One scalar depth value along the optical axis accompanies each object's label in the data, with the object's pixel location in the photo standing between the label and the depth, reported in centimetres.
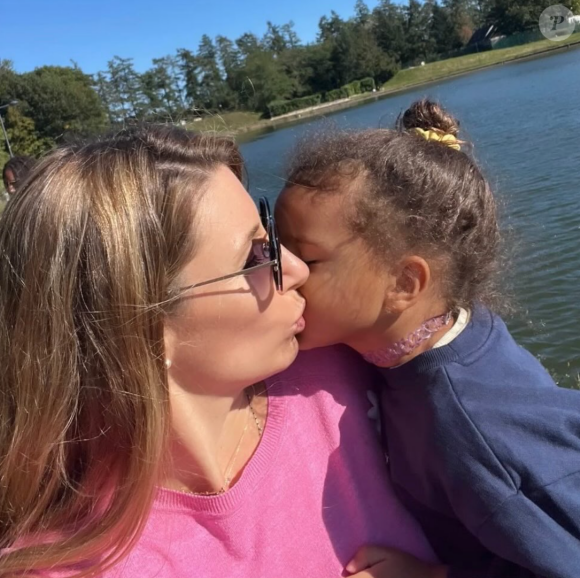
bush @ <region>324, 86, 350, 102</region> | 6247
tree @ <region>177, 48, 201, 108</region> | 6150
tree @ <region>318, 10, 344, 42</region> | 8581
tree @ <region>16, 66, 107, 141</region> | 4460
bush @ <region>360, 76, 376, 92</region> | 6431
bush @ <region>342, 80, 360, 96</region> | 6347
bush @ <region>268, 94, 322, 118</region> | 5497
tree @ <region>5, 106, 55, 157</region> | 3978
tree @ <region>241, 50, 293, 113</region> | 3020
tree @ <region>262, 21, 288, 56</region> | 8538
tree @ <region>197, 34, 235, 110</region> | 5830
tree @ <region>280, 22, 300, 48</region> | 9125
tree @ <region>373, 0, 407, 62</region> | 7388
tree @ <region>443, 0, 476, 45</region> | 7302
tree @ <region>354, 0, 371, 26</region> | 8606
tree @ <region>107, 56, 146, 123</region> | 6003
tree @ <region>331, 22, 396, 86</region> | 6700
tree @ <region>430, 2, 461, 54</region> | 7406
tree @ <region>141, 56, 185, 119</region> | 5803
